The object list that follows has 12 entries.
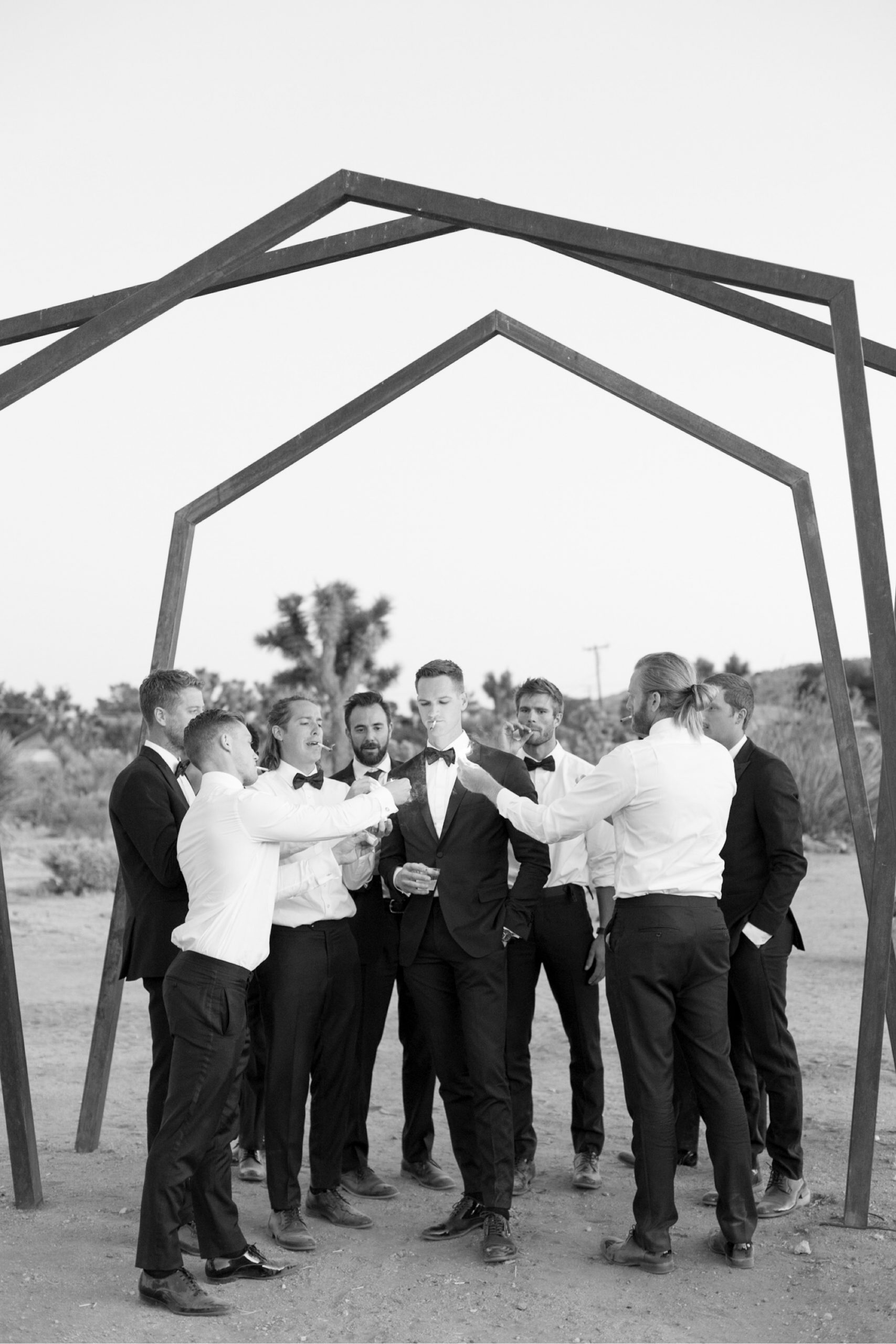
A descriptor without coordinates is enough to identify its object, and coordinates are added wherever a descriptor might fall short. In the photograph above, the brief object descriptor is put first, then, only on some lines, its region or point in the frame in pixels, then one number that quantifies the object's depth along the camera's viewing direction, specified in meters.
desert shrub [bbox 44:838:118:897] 18.67
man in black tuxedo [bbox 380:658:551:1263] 4.72
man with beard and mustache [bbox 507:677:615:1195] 5.55
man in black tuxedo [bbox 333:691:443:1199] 5.54
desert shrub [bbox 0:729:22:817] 22.64
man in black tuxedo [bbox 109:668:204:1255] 4.73
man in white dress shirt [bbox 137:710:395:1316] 4.16
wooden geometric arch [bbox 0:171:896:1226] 4.68
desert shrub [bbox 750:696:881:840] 21.58
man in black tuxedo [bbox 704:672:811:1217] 5.15
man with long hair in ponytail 4.48
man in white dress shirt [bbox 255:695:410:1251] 4.84
